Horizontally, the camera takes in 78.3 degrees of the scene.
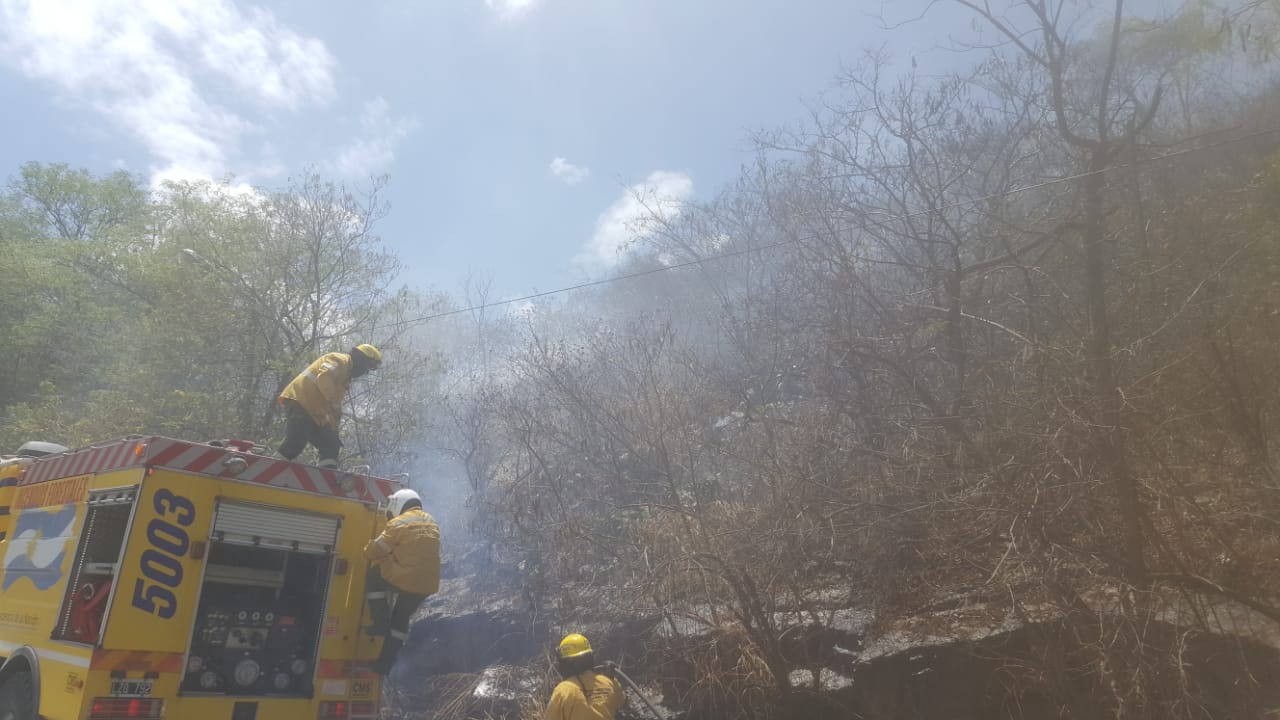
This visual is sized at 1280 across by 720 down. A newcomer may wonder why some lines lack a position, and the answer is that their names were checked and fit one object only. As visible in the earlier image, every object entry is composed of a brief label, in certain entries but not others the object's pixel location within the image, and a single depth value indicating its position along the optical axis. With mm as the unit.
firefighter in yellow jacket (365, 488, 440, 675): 5402
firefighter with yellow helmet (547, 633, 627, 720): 4973
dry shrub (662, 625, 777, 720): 6555
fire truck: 4602
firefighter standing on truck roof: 6297
